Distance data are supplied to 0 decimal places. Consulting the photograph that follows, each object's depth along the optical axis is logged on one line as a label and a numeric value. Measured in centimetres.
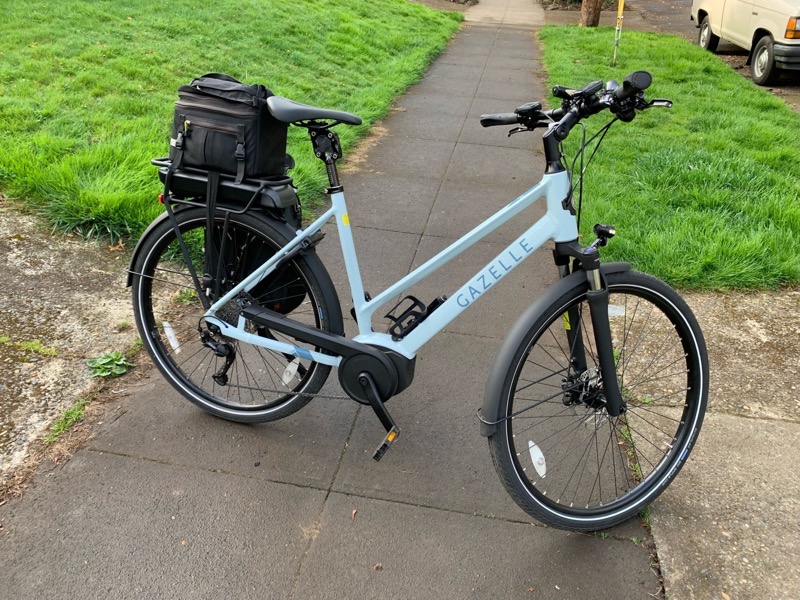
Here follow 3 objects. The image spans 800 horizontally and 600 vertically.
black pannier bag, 244
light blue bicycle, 229
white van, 951
